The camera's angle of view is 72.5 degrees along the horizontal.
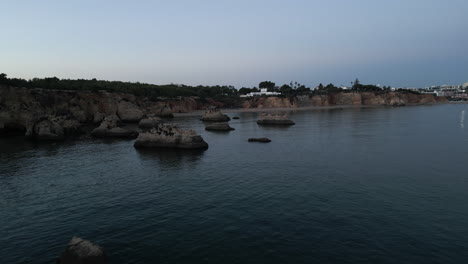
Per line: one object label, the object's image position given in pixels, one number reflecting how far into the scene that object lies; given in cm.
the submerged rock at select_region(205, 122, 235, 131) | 8725
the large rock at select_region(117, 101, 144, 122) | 11319
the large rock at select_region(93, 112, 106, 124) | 10406
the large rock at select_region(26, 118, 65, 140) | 6775
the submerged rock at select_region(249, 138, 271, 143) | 6462
